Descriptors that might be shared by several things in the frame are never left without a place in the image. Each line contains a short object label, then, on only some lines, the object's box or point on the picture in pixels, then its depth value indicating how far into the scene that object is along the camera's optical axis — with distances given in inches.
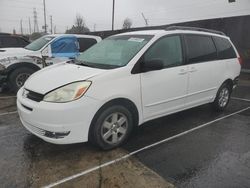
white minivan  99.5
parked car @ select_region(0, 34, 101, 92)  212.2
